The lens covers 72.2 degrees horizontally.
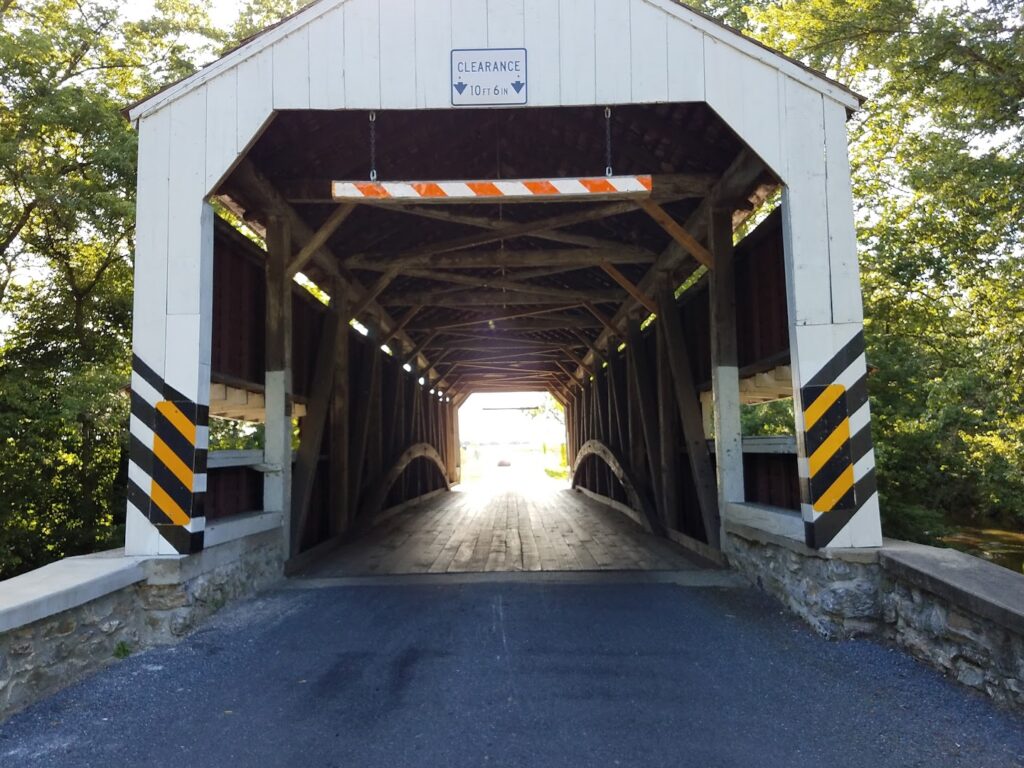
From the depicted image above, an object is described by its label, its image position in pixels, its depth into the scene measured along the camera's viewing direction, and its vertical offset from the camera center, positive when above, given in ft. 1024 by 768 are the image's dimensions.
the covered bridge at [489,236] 12.19 +4.66
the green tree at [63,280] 24.88 +6.49
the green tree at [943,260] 24.16 +7.04
